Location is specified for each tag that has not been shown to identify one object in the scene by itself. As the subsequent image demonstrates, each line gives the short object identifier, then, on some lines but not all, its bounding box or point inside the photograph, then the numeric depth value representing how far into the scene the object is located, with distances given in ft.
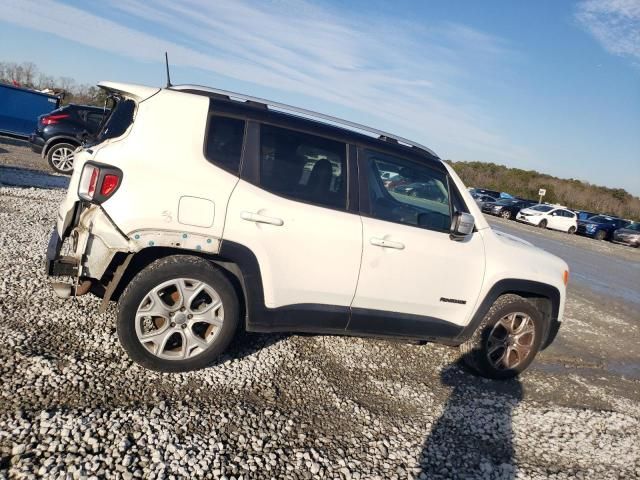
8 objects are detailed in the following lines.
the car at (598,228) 105.70
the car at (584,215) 115.95
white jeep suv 10.75
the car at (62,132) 38.40
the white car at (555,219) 104.83
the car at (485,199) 123.34
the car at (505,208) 116.67
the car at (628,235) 99.55
